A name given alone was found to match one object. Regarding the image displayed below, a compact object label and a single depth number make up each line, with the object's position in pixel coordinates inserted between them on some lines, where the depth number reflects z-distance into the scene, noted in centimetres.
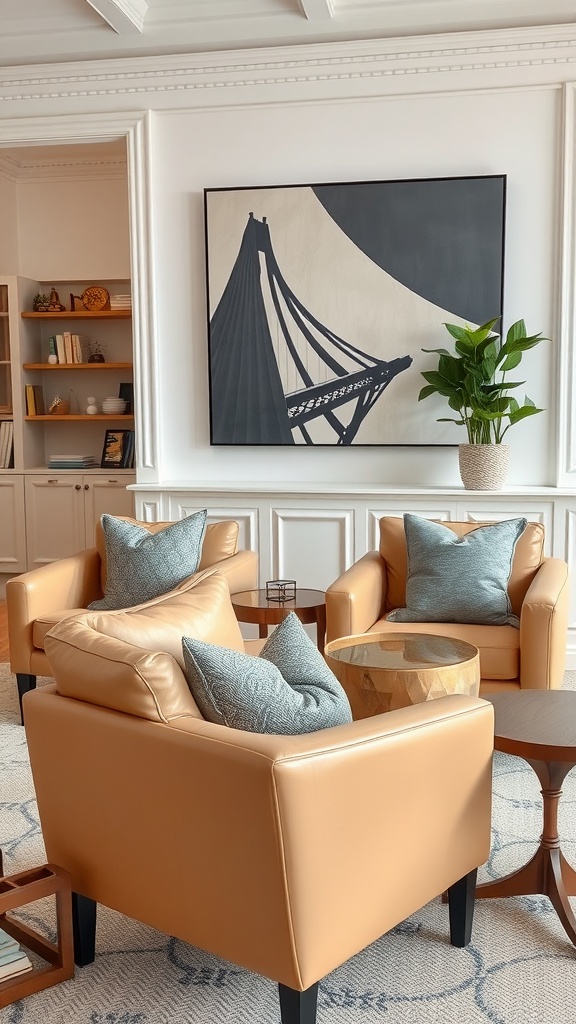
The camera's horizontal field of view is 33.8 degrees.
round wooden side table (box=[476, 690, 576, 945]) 215
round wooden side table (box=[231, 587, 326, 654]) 352
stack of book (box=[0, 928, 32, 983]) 201
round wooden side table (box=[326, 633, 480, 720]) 237
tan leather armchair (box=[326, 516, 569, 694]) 320
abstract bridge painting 453
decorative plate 634
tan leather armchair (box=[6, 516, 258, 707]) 369
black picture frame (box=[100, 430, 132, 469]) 640
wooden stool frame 196
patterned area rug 196
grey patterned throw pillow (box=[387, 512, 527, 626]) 346
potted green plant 430
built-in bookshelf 639
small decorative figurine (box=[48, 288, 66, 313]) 636
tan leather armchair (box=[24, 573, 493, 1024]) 166
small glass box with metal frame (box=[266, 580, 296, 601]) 367
